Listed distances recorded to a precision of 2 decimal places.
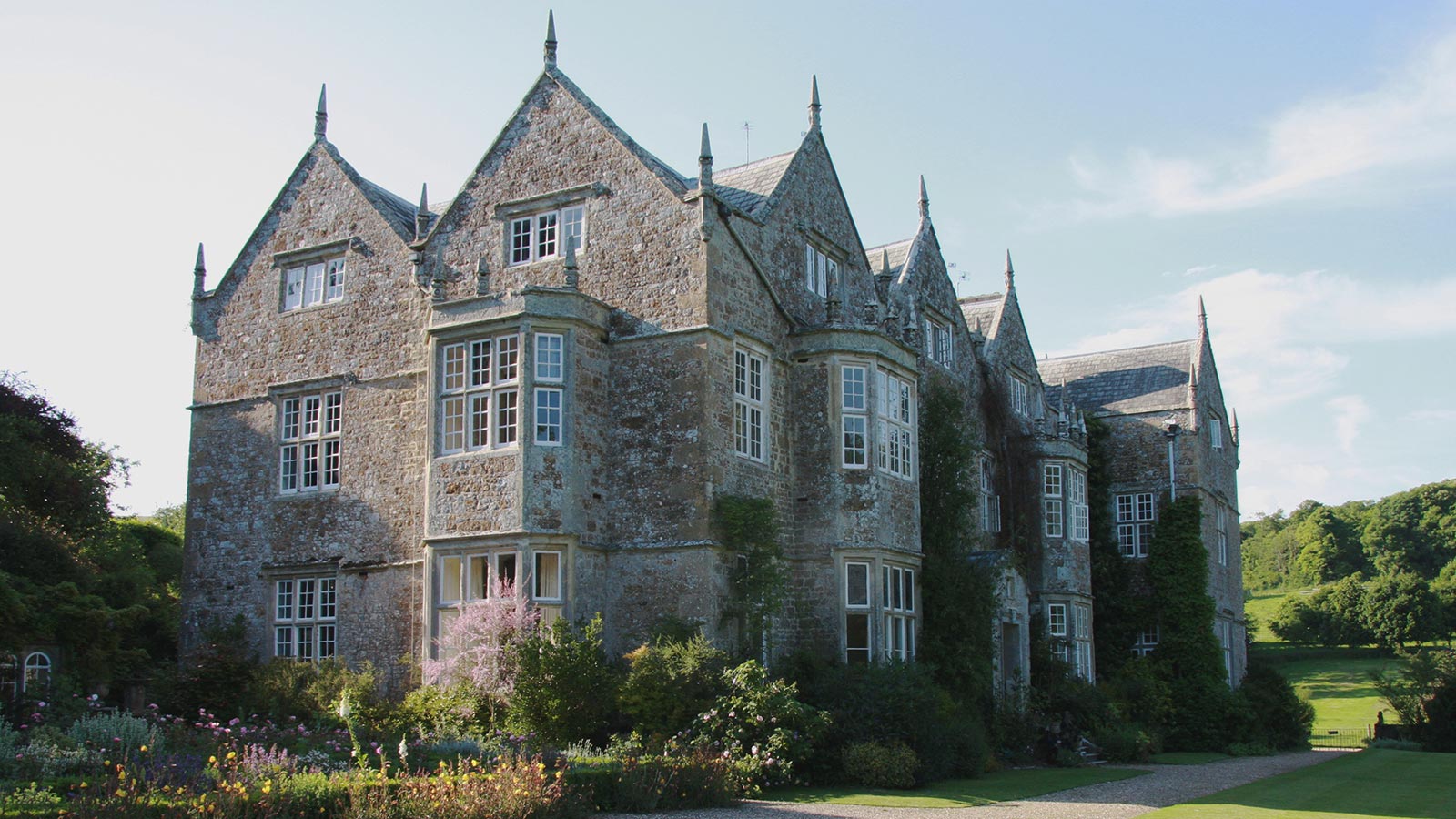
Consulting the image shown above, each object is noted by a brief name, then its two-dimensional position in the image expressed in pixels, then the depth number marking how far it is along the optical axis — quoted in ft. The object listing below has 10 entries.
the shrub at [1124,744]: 92.32
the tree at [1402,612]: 224.33
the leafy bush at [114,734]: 55.88
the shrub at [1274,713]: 112.88
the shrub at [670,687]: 64.64
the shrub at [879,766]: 64.23
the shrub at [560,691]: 65.16
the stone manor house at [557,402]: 71.41
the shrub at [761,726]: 62.03
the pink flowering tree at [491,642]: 67.31
